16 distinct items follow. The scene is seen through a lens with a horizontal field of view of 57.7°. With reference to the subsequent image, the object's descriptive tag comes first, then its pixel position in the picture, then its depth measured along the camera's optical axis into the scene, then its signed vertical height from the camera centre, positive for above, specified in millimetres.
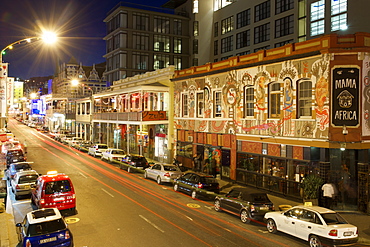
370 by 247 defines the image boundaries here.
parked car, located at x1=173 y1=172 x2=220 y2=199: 19969 -4013
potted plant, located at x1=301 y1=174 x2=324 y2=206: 17906 -3626
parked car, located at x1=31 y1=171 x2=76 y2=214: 15751 -3567
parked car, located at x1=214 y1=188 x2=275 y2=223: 15438 -3991
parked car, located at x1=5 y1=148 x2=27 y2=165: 29519 -3445
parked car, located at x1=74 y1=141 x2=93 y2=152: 44356 -3604
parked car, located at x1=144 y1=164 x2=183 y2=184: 23609 -3844
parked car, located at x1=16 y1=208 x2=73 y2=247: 10958 -3780
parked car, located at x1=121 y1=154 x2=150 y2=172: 29234 -3854
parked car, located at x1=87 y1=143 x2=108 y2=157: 37756 -3427
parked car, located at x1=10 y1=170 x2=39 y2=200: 19516 -3799
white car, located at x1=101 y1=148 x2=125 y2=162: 33406 -3604
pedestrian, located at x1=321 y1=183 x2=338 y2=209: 17578 -3779
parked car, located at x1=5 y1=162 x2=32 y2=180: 23589 -3538
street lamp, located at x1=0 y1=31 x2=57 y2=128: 17947 +2580
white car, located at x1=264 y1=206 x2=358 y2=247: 12031 -3997
